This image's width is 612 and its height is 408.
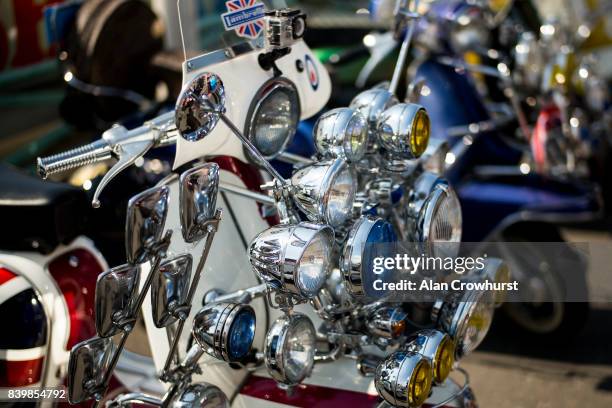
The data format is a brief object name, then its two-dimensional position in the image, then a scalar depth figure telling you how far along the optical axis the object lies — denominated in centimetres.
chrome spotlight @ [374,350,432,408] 176
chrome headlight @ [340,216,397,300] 174
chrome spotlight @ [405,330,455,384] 185
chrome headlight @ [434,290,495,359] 196
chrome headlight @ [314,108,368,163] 186
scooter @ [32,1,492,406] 166
